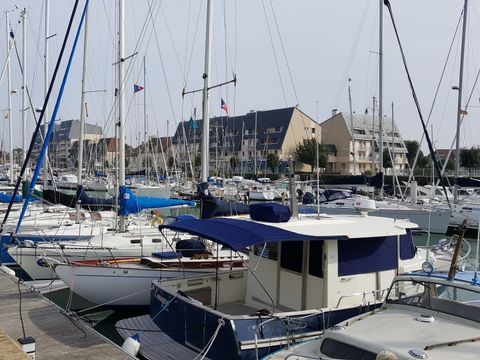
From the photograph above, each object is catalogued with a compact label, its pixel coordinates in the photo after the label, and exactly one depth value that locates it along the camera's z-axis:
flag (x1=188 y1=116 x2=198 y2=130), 26.17
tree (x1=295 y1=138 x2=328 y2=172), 69.94
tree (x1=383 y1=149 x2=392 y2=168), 67.47
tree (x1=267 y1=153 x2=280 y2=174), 76.94
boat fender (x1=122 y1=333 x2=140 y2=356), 8.31
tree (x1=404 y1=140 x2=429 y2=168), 80.40
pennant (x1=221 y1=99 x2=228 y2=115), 23.48
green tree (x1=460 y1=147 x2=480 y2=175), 68.44
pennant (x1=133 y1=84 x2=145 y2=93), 25.05
